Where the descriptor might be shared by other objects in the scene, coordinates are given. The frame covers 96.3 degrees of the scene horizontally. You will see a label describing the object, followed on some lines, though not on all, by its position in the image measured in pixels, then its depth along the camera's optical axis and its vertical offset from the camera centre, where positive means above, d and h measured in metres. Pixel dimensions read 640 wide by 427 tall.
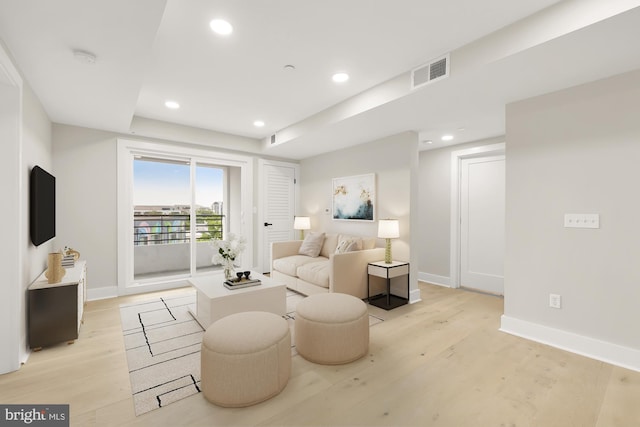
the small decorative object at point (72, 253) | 3.32 -0.48
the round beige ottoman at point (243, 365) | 1.76 -0.96
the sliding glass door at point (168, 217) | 5.48 -0.11
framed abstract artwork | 4.39 +0.23
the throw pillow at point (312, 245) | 4.67 -0.55
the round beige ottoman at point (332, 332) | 2.25 -0.97
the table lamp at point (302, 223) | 5.38 -0.22
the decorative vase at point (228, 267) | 3.18 -0.63
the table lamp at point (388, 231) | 3.72 -0.26
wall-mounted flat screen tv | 2.56 +0.05
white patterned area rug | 1.94 -1.22
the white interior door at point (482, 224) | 4.28 -0.19
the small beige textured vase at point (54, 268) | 2.52 -0.50
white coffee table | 2.79 -0.90
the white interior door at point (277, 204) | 5.54 +0.14
